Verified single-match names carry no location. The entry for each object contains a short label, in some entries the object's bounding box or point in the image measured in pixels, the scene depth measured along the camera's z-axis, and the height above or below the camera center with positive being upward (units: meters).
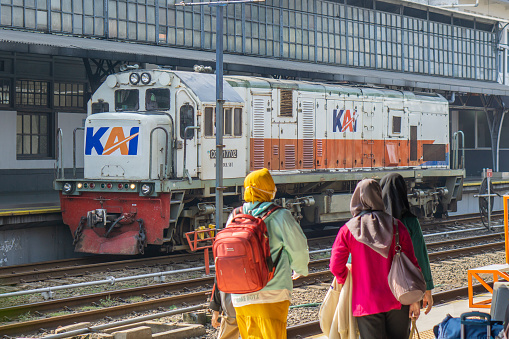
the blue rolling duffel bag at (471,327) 11.03 -1.38
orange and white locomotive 28.36 -0.08
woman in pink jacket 10.87 -0.87
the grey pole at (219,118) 24.41 +0.50
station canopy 34.30 +2.55
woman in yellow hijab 10.94 -0.92
